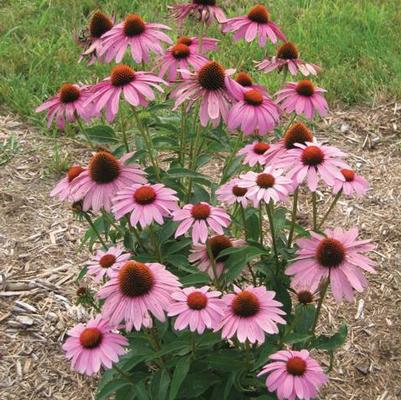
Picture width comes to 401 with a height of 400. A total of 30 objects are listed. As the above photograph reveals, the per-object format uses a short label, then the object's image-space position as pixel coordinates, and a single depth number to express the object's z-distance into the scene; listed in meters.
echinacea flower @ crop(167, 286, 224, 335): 1.48
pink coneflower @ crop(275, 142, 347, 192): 1.58
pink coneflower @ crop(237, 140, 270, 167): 1.83
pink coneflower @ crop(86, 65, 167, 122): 1.71
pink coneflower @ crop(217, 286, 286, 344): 1.47
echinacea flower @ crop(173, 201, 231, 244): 1.65
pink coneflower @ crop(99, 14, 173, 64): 1.91
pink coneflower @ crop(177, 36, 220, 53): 2.10
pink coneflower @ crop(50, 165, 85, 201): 1.74
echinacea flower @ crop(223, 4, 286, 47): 2.11
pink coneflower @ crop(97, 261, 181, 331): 1.45
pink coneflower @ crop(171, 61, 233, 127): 1.73
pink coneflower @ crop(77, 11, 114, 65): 2.16
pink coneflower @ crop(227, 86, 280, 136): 1.73
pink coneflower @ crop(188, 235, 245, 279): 1.84
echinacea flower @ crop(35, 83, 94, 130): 1.91
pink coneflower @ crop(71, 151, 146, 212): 1.65
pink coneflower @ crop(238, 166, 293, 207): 1.59
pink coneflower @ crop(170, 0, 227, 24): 2.17
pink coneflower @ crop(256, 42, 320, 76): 2.24
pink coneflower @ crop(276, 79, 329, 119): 1.97
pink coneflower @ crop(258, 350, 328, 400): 1.47
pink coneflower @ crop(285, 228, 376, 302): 1.54
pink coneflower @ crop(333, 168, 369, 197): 1.68
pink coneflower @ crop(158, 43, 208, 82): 1.98
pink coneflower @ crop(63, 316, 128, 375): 1.54
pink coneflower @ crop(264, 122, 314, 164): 1.72
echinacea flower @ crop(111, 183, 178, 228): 1.59
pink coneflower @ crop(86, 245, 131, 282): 1.67
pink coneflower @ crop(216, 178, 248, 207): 1.75
